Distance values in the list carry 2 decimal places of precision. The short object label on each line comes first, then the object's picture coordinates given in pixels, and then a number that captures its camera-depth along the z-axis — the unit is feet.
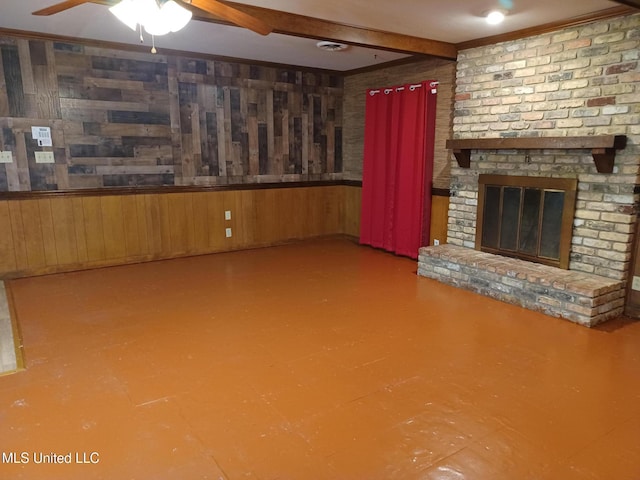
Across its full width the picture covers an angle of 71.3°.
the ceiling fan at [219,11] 6.88
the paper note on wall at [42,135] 14.62
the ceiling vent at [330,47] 14.99
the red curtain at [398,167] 16.76
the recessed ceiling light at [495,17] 11.36
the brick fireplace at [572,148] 11.21
